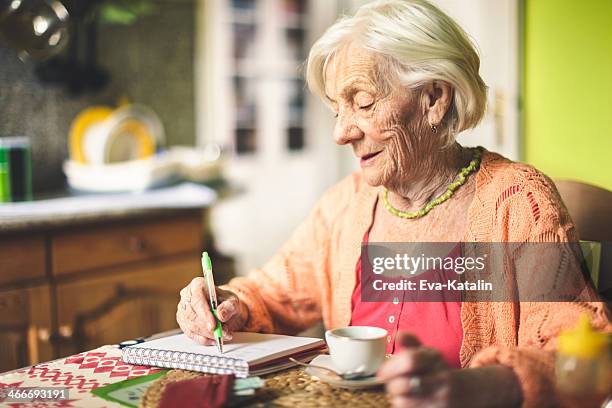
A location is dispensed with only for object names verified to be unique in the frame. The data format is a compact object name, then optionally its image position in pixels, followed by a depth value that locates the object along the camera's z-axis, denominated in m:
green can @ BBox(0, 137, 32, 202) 2.45
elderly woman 1.35
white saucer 1.04
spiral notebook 1.15
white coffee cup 1.05
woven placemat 1.01
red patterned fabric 1.05
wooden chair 1.49
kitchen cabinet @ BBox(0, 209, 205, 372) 2.23
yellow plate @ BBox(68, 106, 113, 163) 2.81
